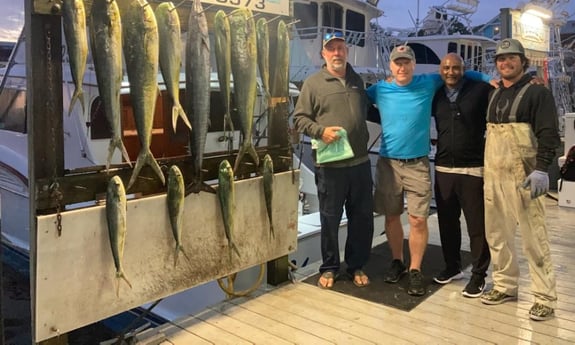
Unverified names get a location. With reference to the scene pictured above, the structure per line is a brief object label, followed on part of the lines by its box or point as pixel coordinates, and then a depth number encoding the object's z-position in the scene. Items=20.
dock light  7.25
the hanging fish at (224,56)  2.94
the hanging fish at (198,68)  2.83
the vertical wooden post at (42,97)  2.38
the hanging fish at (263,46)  3.24
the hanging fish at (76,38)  2.35
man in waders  3.00
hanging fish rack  2.42
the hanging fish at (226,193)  3.18
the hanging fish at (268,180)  3.51
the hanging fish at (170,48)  2.66
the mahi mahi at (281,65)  3.46
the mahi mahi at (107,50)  2.42
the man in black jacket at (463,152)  3.46
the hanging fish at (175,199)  2.91
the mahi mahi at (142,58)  2.54
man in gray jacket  3.59
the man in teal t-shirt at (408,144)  3.56
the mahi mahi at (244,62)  3.05
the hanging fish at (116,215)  2.60
